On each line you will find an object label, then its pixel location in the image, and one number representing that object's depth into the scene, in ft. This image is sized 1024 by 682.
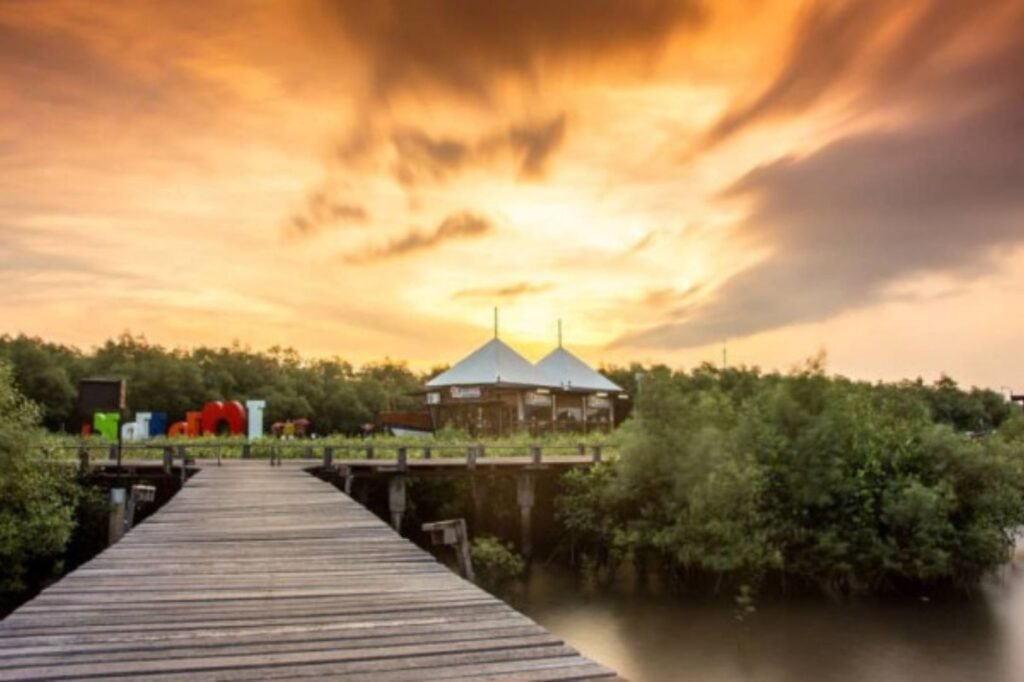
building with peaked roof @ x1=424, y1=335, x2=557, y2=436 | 149.59
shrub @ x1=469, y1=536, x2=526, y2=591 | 66.69
